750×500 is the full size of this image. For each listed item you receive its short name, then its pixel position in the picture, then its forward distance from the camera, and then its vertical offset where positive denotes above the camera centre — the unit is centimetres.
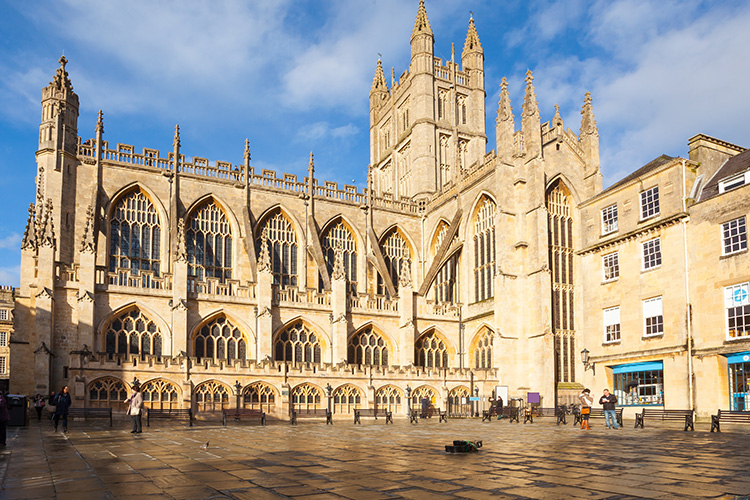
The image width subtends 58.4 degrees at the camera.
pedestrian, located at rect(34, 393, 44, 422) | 2702 -274
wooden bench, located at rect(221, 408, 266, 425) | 2705 -321
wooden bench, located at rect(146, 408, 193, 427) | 2628 -311
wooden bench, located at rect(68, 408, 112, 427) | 2581 -294
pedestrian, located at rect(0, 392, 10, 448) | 1498 -182
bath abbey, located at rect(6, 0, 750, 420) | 2830 +269
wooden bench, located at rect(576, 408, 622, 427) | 2383 -339
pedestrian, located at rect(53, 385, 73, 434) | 2038 -217
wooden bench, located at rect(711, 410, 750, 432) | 2181 -278
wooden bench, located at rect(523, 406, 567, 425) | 3327 -395
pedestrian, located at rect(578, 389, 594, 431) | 2211 -246
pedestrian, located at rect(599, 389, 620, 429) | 2262 -237
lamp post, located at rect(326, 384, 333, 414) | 3212 -274
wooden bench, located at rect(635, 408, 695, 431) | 2317 -297
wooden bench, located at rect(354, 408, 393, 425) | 2812 -365
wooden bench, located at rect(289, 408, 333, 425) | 2777 -355
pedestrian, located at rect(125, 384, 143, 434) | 1848 -204
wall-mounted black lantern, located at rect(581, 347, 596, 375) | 3222 -138
